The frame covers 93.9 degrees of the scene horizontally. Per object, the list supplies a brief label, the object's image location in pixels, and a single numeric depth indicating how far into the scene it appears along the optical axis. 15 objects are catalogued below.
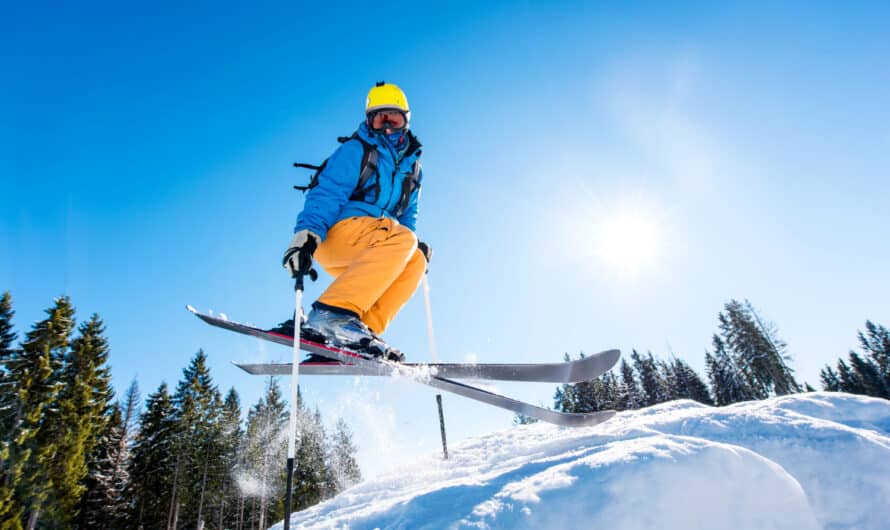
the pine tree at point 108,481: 26.72
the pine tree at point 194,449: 29.47
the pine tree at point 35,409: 19.25
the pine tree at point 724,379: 36.09
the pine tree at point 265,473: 32.38
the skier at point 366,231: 3.56
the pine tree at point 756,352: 34.41
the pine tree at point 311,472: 29.70
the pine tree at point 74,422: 21.23
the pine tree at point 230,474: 31.45
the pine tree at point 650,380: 41.88
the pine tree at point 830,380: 48.91
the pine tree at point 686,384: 40.99
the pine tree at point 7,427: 17.95
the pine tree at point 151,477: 28.59
